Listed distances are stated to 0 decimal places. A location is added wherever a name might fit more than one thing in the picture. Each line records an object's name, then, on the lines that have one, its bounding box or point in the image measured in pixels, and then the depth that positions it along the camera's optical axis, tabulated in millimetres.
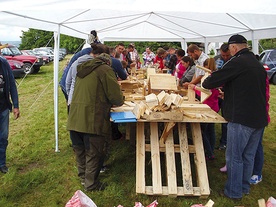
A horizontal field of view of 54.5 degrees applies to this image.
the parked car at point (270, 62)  10828
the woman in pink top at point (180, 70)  5324
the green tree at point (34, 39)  53688
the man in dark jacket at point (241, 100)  2635
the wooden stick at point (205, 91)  3125
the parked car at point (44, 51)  24241
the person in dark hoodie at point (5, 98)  3383
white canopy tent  2578
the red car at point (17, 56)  13931
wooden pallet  3064
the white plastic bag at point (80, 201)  1765
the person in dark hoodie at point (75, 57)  3705
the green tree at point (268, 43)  25750
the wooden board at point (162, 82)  3596
